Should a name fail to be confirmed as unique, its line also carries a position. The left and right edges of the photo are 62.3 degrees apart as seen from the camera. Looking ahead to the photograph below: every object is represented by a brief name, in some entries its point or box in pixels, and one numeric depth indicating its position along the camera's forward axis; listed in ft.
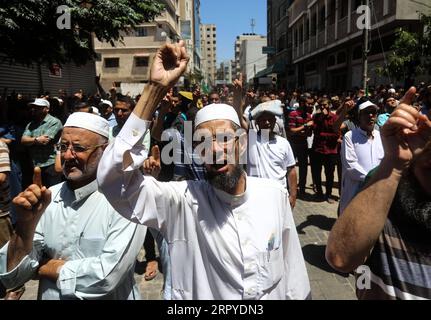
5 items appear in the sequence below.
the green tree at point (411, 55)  33.96
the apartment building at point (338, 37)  50.67
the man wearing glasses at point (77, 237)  5.85
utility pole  41.61
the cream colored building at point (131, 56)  131.54
